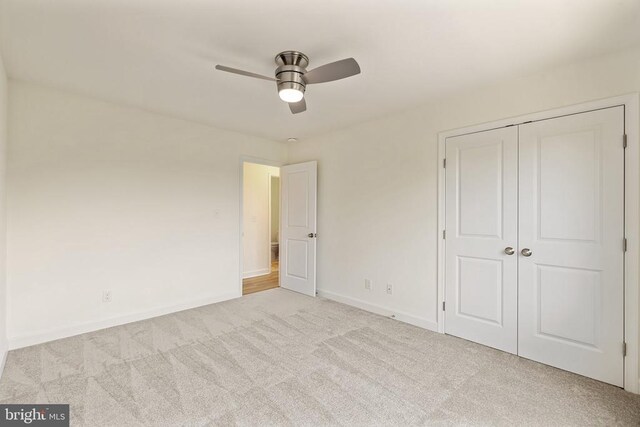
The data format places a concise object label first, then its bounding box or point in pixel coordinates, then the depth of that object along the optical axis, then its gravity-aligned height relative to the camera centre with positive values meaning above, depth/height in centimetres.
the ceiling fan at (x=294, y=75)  201 +97
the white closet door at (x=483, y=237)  264 -22
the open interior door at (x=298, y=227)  443 -22
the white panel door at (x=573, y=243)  216 -23
